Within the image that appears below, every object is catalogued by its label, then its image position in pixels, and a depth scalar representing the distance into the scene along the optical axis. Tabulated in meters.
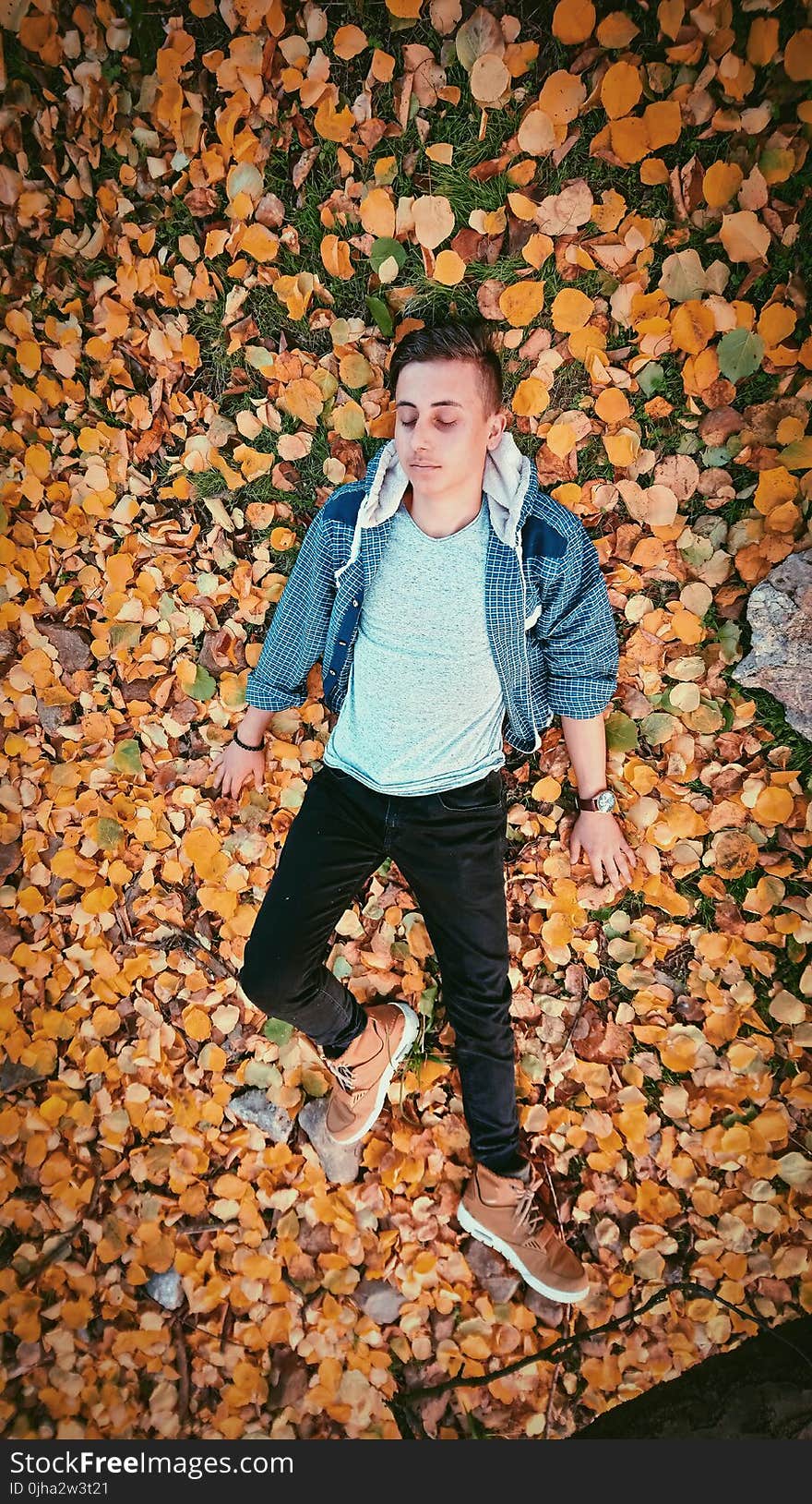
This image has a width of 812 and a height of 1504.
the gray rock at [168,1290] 1.84
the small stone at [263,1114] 1.90
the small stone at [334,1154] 1.87
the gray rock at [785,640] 1.64
